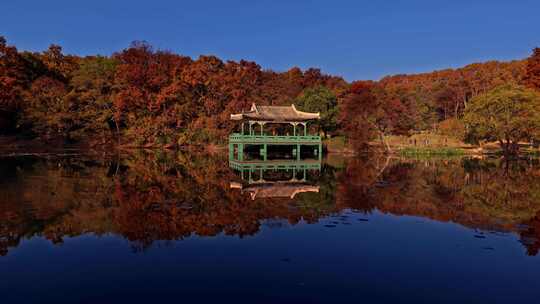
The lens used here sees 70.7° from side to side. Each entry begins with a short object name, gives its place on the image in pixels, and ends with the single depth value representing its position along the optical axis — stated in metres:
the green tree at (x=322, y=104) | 47.94
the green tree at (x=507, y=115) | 38.41
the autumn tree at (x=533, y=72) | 51.94
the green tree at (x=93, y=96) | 50.41
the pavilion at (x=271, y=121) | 34.66
